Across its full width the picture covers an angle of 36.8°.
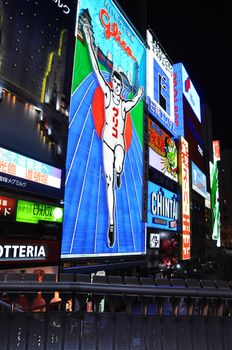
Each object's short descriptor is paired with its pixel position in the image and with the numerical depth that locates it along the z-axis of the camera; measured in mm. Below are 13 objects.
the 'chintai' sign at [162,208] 30094
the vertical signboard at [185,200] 37506
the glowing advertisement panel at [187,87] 43656
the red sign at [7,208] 12430
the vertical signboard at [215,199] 64938
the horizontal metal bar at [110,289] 3641
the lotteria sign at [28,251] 12375
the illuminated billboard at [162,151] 31512
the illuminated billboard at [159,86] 32156
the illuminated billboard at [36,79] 13328
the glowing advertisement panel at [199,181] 48431
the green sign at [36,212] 13242
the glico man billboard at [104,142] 17781
